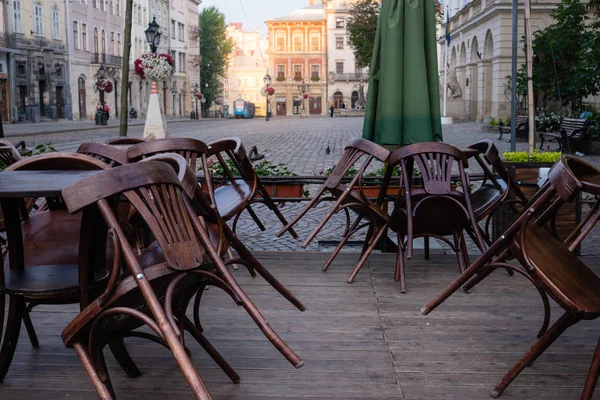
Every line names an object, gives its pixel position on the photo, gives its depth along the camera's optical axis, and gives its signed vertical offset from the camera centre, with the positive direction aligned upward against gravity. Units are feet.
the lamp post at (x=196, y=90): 207.47 +10.01
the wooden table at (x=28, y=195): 8.55 -0.72
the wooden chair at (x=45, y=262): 9.31 -1.85
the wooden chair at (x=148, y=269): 7.48 -1.44
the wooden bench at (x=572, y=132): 54.91 -0.80
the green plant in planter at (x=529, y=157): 18.34 -0.85
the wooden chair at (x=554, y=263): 8.46 -1.72
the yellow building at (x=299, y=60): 281.33 +23.36
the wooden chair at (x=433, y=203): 14.74 -1.56
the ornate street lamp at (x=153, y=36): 65.21 +7.52
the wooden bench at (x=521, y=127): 73.07 -0.53
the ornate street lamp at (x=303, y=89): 276.00 +12.71
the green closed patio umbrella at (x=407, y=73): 20.21 +1.30
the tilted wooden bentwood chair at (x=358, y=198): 15.24 -1.48
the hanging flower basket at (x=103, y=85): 131.03 +7.15
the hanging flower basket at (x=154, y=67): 57.00 +4.40
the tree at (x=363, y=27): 145.89 +18.01
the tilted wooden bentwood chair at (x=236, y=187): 16.70 -1.46
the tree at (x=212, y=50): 243.81 +23.91
